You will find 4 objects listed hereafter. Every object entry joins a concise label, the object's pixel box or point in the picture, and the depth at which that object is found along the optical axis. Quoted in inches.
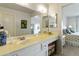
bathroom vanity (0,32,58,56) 23.2
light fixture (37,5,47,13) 51.9
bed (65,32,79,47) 97.1
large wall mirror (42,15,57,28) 66.2
